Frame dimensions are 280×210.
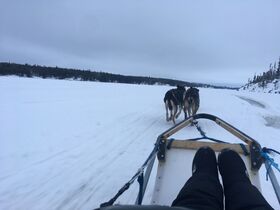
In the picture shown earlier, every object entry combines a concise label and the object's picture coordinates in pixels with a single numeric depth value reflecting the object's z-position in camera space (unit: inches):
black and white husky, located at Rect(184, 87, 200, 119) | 268.2
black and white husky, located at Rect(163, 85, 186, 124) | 252.6
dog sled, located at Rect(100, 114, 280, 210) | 78.4
